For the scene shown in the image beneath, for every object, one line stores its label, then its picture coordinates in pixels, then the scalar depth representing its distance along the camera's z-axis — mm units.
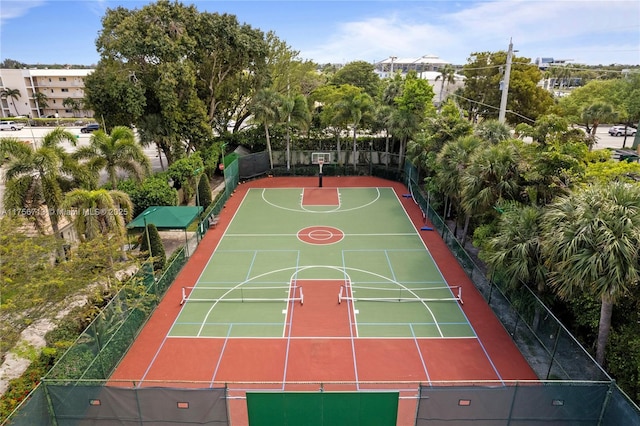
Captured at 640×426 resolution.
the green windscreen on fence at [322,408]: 10266
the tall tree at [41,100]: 79250
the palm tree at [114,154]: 19436
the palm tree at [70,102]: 71750
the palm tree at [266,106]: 33784
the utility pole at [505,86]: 26547
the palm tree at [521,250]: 13703
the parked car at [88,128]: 61972
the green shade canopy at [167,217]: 21219
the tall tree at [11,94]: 76062
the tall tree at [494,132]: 22125
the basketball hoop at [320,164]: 33375
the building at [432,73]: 75350
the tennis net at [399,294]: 17609
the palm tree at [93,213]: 15898
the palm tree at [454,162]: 21106
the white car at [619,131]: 58094
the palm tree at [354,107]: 35312
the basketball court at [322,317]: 13484
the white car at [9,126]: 63531
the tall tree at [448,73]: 67938
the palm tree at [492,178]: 17594
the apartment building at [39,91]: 77750
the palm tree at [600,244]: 10383
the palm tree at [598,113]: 38500
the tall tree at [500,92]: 40406
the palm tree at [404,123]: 33344
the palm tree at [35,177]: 15961
